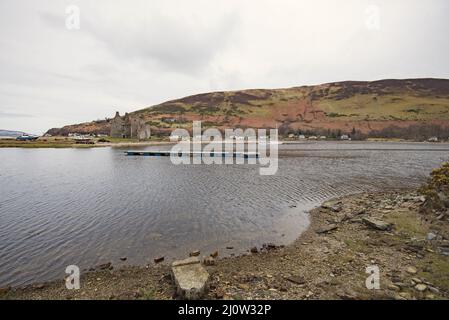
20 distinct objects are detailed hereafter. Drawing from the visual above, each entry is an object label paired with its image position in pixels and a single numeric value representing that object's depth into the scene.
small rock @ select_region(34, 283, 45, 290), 7.98
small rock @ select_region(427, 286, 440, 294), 6.97
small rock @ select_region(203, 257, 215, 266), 9.33
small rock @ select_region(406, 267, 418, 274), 8.09
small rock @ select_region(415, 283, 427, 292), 7.09
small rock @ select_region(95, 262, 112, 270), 9.17
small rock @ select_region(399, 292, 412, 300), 6.81
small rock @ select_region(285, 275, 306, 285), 7.86
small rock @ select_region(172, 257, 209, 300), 6.96
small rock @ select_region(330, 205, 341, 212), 15.97
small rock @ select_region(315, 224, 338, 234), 12.59
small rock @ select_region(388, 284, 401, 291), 7.21
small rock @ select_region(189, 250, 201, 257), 10.19
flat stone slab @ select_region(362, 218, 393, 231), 12.08
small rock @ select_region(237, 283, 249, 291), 7.55
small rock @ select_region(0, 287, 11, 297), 7.68
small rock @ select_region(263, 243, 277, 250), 10.91
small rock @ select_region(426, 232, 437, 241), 10.49
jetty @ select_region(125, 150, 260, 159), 56.03
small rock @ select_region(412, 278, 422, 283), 7.51
